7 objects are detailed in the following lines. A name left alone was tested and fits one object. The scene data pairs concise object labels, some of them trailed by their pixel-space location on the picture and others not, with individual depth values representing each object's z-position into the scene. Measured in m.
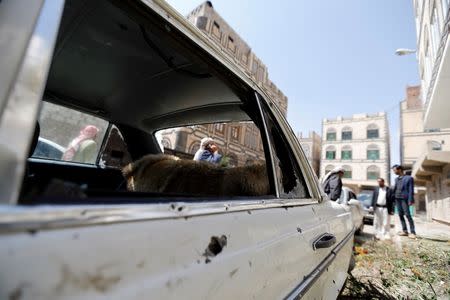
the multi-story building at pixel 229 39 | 20.78
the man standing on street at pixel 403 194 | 6.77
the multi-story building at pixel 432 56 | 6.53
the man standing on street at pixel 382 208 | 7.04
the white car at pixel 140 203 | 0.39
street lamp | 10.25
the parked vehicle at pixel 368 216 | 10.27
